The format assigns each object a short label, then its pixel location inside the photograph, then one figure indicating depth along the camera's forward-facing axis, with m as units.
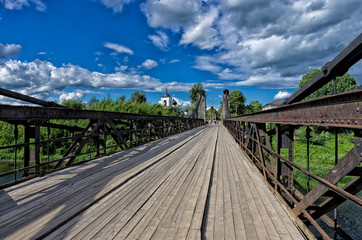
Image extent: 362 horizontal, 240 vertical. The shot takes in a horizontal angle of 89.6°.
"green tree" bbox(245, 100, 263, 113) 70.38
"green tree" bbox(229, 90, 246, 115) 67.79
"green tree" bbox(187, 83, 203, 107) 65.06
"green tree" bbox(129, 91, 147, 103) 56.45
